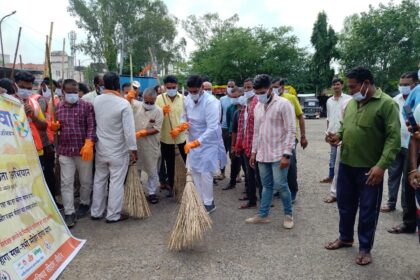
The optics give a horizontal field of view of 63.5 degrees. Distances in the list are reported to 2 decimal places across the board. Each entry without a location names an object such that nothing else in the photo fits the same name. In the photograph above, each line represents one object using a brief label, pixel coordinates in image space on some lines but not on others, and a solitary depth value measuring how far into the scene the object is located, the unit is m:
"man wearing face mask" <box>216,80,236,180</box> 6.62
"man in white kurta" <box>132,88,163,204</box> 5.14
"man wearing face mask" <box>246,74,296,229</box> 3.86
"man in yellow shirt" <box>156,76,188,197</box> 5.38
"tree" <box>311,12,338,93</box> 33.47
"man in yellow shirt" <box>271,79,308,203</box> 5.00
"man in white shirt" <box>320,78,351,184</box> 5.59
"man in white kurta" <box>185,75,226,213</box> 4.48
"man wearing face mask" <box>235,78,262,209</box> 4.74
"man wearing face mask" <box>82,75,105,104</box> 5.59
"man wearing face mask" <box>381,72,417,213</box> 4.20
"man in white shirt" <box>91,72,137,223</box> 4.30
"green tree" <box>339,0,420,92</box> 26.81
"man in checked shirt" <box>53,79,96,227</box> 4.26
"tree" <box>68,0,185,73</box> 32.66
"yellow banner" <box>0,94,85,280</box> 2.29
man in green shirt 2.94
